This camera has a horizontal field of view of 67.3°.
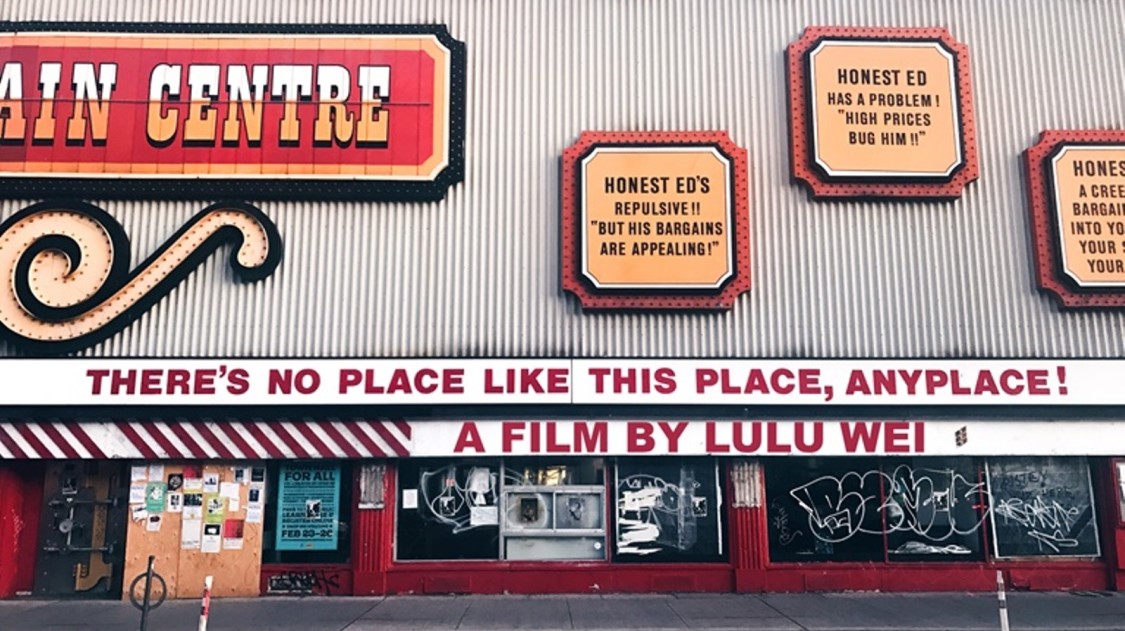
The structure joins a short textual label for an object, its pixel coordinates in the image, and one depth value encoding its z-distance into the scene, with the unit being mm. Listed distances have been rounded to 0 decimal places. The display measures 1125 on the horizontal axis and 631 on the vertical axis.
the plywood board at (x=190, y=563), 14328
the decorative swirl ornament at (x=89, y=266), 14617
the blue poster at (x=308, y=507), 14560
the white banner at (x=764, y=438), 14430
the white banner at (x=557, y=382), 14250
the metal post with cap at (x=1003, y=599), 10027
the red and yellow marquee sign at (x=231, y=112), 15297
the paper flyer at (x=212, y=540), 14406
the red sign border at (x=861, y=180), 15469
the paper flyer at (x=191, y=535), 14422
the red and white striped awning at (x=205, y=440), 14188
